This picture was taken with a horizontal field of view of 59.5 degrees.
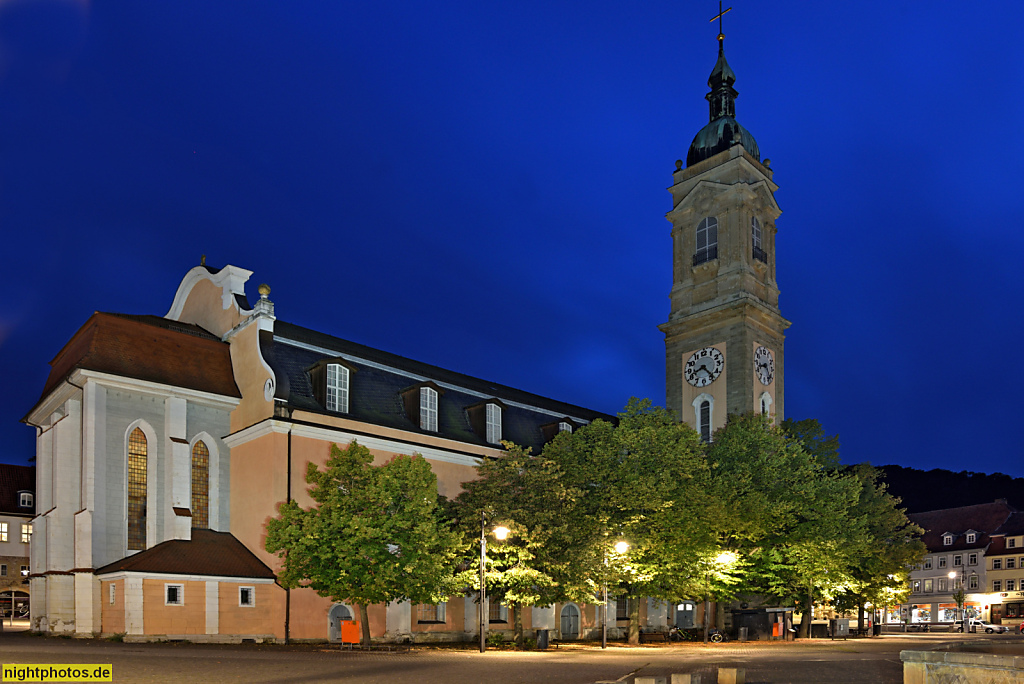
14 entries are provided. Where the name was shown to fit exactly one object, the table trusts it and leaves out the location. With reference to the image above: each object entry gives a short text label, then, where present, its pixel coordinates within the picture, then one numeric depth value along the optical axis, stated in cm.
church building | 3475
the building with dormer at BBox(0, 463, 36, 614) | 6923
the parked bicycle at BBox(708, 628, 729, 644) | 4553
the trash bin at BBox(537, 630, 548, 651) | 3447
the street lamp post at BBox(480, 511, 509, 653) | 3147
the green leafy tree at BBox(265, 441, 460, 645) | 3100
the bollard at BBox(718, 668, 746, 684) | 1770
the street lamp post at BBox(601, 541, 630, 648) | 3478
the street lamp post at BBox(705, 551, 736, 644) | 4124
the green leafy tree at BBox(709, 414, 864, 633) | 4281
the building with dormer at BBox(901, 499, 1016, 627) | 10281
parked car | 7806
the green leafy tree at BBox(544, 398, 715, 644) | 3788
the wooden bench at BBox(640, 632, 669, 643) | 4581
